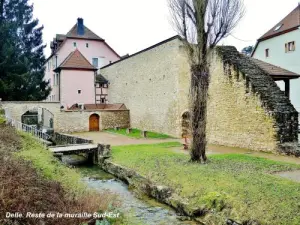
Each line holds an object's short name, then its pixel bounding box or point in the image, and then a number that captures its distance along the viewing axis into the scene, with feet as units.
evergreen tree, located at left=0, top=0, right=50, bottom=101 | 80.18
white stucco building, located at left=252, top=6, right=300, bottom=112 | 74.33
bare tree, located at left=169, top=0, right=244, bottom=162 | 32.50
